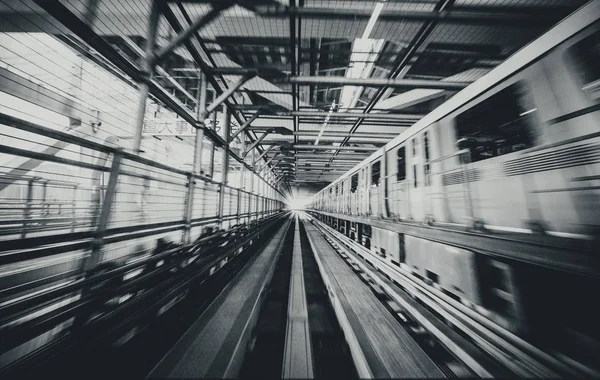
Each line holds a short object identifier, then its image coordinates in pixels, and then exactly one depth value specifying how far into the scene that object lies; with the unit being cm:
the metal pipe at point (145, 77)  305
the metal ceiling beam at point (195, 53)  375
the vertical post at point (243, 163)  869
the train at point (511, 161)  145
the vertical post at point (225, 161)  570
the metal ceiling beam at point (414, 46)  374
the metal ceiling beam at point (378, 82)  516
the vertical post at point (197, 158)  385
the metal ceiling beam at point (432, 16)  378
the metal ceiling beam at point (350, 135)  933
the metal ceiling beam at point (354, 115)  725
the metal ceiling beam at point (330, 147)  1091
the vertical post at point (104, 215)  210
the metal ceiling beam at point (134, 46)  358
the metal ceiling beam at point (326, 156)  1339
